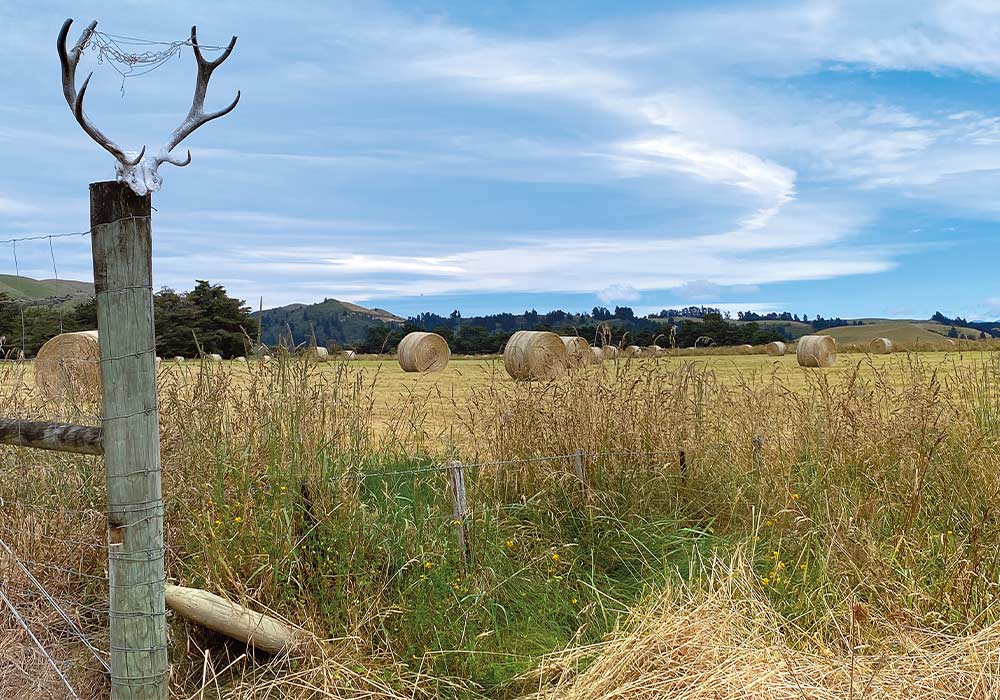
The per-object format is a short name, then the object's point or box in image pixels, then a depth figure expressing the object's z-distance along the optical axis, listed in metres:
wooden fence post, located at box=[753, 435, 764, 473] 5.57
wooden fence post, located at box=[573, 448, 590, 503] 5.14
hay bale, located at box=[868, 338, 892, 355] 34.16
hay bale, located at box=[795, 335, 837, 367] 26.89
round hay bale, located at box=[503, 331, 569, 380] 20.14
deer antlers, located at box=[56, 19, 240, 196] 2.82
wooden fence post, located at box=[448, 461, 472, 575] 4.30
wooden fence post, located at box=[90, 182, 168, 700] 2.89
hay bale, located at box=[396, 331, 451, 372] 23.73
